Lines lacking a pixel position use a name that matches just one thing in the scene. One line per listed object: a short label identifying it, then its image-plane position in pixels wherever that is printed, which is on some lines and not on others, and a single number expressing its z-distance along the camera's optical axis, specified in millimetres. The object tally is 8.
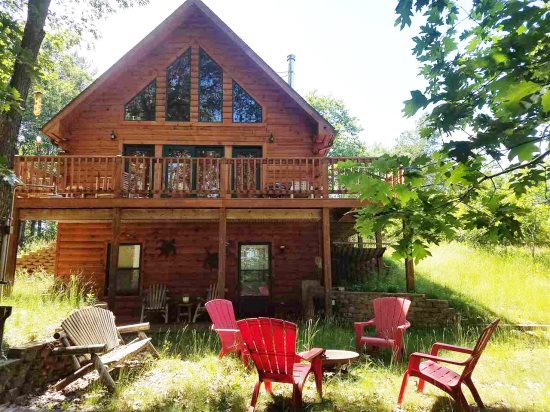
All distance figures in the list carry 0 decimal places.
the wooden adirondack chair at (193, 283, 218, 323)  11282
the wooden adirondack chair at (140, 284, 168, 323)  11195
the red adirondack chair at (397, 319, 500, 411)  4121
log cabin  11969
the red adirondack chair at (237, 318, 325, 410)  4227
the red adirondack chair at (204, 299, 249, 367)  6090
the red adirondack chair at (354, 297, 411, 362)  6473
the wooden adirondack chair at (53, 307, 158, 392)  5082
